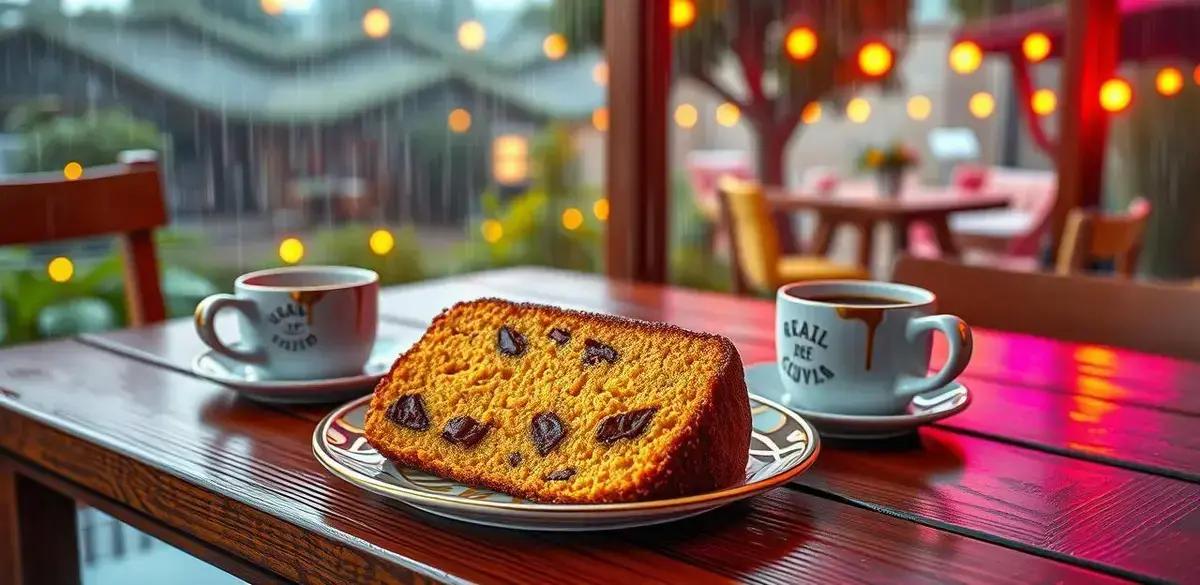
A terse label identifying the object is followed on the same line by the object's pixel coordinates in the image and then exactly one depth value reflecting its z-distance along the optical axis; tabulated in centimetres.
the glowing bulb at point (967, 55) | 521
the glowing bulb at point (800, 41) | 495
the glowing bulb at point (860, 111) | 656
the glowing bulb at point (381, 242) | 323
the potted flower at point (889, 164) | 470
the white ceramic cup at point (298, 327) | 90
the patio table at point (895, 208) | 445
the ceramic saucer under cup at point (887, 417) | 79
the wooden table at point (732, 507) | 59
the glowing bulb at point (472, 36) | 350
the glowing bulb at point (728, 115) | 563
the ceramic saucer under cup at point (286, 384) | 89
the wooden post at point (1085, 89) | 339
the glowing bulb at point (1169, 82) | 539
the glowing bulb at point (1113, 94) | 343
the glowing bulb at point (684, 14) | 491
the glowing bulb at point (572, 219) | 380
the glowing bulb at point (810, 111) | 545
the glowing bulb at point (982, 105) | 643
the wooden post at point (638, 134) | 230
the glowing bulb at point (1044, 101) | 607
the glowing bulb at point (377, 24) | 329
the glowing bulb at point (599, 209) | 388
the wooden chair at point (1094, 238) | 295
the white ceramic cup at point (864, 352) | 79
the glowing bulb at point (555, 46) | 388
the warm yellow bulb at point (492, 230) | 370
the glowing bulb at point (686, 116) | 608
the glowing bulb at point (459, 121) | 351
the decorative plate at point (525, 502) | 60
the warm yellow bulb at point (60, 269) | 254
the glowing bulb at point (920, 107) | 649
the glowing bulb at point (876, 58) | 505
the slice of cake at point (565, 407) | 63
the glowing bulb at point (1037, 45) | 500
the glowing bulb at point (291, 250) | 311
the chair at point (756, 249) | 416
